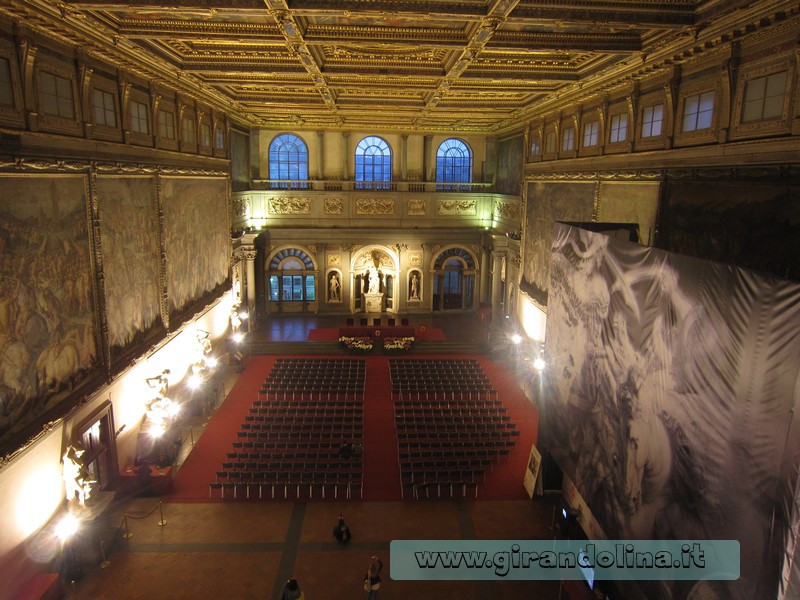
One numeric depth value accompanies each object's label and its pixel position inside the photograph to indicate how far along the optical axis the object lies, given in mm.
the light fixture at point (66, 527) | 10055
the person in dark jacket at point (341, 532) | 11945
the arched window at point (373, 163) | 30109
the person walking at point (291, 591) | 9266
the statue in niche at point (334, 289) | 30531
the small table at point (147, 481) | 13383
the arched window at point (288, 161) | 29594
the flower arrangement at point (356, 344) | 25406
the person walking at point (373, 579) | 9945
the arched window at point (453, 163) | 30500
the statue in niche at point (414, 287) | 30906
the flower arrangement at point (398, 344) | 25516
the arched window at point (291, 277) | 30125
